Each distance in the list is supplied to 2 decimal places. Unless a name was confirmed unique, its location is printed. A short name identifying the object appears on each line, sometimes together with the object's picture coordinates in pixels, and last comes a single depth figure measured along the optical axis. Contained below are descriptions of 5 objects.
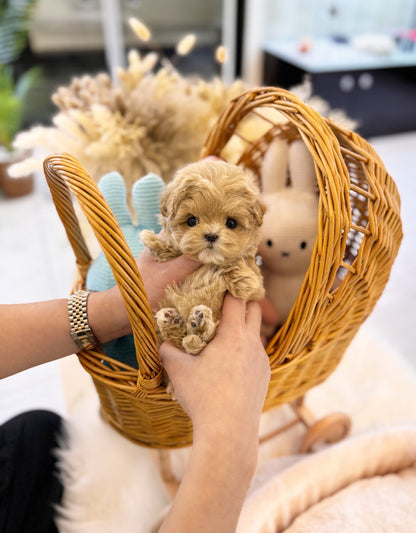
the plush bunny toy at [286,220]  0.79
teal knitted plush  0.74
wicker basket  0.49
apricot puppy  0.56
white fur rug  0.84
